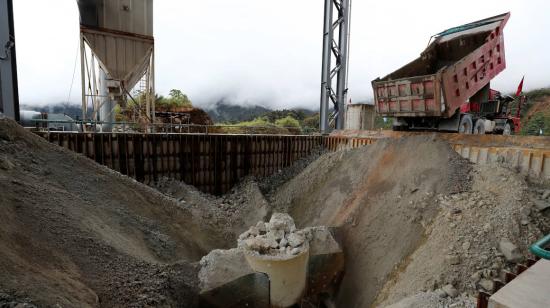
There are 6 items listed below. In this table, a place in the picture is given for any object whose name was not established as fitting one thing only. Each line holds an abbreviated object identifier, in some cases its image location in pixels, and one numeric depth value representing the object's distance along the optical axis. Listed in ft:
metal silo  36.81
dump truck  27.66
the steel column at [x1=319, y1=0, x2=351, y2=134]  46.50
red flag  48.18
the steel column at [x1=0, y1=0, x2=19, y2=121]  26.78
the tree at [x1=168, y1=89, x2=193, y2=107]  80.36
